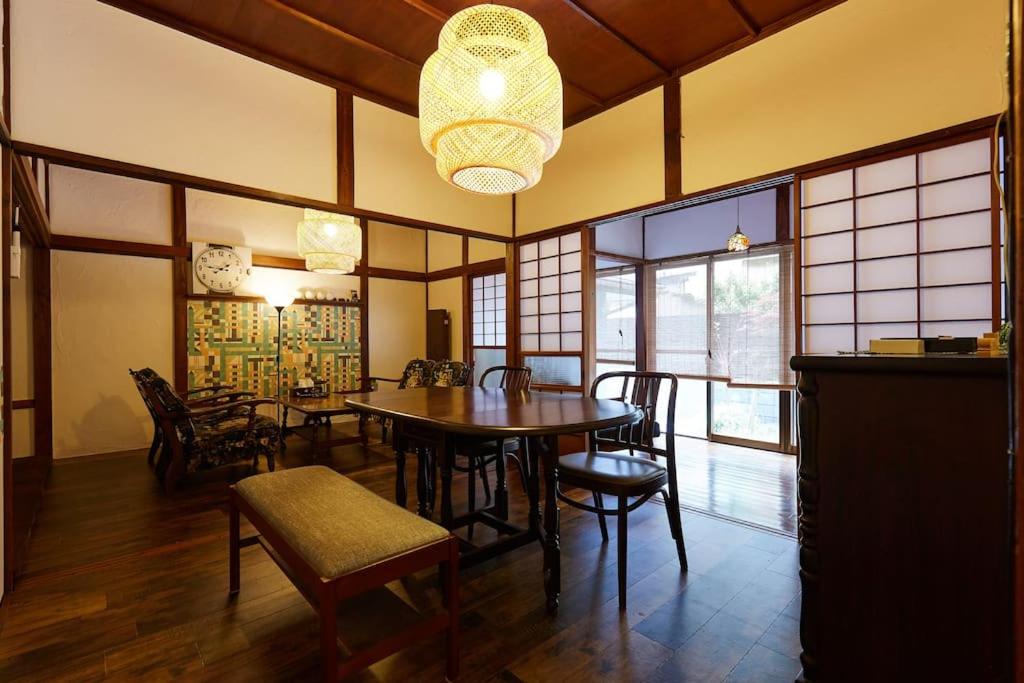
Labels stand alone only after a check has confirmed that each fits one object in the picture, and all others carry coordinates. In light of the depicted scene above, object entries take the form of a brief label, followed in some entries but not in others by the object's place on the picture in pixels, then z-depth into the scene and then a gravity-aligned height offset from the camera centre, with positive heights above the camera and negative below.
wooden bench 1.27 -0.63
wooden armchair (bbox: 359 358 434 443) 5.15 -0.42
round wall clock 5.08 +0.82
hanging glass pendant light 4.36 +0.91
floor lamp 5.34 +0.47
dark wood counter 0.95 -0.42
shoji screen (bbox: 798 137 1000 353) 2.09 +0.43
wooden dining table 1.74 -0.34
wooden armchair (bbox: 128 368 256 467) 3.42 -0.53
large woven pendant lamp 1.76 +0.96
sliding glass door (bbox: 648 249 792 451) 4.57 -0.06
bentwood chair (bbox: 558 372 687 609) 1.93 -0.60
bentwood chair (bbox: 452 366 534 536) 2.49 -0.60
